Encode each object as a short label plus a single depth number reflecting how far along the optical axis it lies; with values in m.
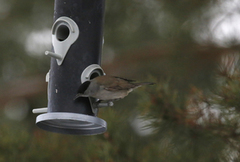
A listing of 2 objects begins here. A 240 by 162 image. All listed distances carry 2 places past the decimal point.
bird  7.82
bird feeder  8.12
